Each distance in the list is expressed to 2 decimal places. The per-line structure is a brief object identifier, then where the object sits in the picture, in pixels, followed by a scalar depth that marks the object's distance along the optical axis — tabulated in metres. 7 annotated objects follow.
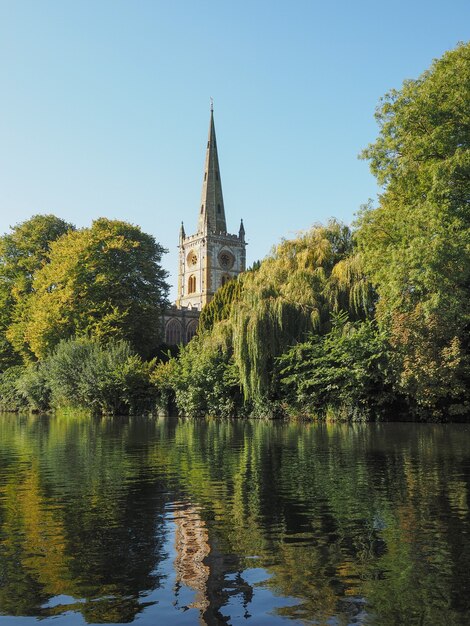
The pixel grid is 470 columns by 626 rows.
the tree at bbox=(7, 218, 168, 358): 45.69
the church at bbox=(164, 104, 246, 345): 104.44
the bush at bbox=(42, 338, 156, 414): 40.00
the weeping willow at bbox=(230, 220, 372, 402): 31.44
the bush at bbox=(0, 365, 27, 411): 50.09
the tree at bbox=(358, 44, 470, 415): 20.97
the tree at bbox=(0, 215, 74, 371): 53.25
